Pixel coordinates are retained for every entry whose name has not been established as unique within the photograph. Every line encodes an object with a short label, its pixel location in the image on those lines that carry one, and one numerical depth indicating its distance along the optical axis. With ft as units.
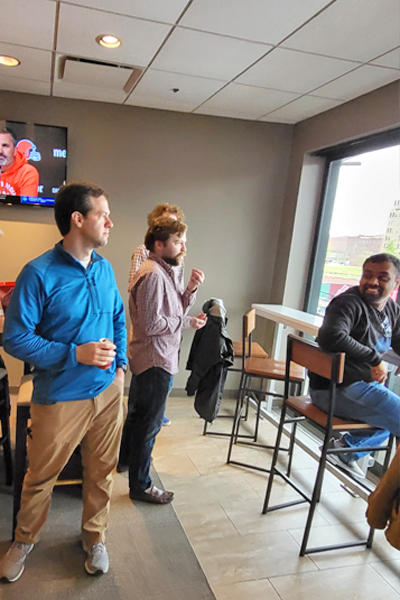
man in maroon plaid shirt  6.75
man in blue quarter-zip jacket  5.04
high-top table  9.46
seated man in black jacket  6.82
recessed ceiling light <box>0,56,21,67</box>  8.75
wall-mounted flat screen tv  11.00
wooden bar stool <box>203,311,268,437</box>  10.37
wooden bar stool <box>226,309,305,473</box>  8.98
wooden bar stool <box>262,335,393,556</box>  6.35
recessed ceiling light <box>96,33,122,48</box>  7.47
